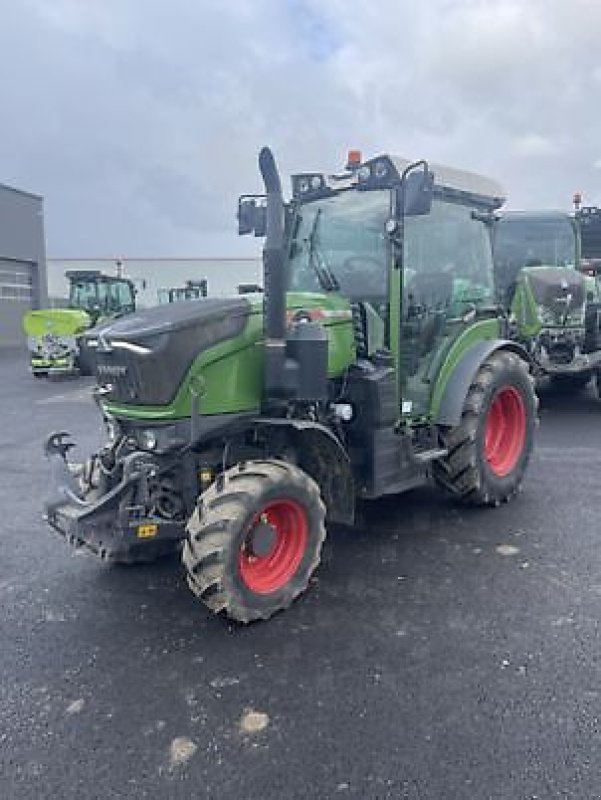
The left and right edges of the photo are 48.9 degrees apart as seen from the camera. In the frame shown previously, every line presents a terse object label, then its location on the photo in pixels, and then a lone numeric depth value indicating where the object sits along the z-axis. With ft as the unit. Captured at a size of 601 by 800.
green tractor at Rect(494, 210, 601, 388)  26.63
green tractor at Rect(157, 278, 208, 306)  71.41
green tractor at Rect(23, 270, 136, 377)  47.73
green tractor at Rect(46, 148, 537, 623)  10.75
